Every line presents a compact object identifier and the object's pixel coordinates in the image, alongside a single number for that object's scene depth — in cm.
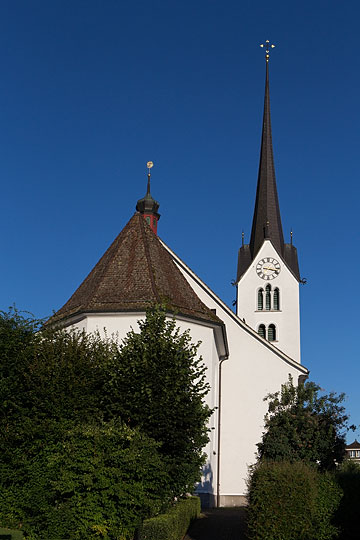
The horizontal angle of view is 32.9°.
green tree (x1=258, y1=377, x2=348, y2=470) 2263
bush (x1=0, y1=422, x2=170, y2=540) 1482
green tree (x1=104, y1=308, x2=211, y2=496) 1733
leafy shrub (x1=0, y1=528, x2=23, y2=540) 1404
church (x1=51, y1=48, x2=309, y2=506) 2417
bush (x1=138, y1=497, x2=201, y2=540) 1376
